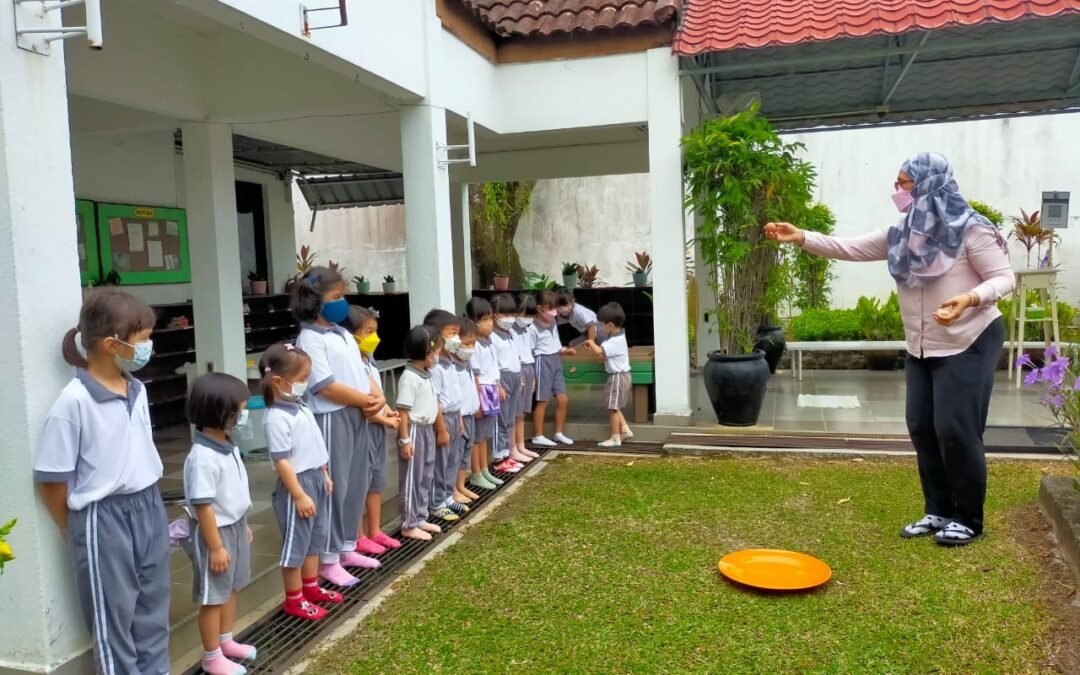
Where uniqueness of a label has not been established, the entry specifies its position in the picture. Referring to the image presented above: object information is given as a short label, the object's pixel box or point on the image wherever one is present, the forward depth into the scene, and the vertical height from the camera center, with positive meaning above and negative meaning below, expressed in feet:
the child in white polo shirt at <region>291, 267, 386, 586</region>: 12.59 -1.74
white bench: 31.19 -3.26
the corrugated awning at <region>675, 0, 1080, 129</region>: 20.08 +5.97
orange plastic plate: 12.10 -4.72
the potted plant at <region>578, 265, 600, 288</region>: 39.73 -0.28
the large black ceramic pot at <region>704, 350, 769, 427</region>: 22.40 -3.31
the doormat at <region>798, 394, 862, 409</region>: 26.15 -4.57
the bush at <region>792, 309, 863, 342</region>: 34.94 -2.80
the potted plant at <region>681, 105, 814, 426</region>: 21.48 +1.24
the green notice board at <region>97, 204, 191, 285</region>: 25.40 +1.40
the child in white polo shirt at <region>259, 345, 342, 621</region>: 11.12 -2.61
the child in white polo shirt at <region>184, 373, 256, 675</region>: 9.60 -2.66
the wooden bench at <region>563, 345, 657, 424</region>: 23.84 -3.07
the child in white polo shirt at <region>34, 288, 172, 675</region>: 8.46 -2.02
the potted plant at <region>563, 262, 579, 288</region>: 38.47 -0.21
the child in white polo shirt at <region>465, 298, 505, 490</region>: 18.01 -2.48
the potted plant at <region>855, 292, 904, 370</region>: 34.19 -2.86
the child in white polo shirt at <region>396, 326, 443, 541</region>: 14.64 -2.76
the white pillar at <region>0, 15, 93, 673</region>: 8.31 -0.35
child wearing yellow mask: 13.82 -2.90
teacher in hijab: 13.12 -1.05
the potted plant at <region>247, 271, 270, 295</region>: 33.96 -0.06
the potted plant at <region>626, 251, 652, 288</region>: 37.93 -0.05
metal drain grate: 10.52 -4.88
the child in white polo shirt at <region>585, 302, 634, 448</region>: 22.29 -2.63
